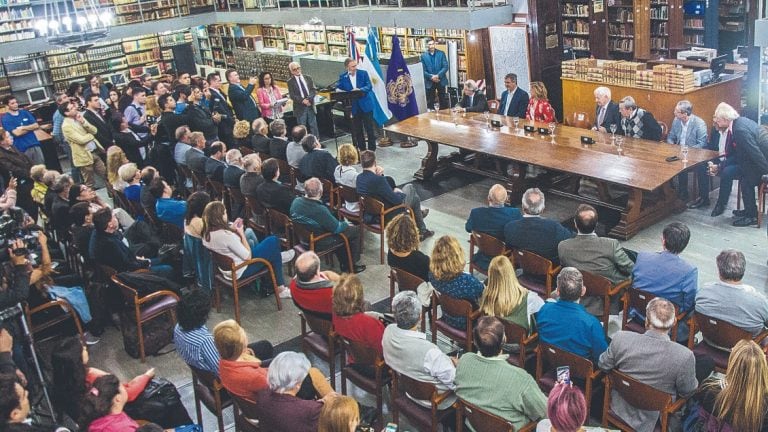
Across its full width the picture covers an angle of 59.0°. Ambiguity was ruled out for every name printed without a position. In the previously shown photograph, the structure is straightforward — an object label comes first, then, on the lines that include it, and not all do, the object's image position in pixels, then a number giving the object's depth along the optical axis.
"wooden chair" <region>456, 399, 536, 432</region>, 3.44
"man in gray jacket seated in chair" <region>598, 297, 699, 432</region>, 3.66
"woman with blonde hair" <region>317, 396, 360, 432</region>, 3.11
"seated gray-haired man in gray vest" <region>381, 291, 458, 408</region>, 3.86
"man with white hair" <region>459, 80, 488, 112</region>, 9.96
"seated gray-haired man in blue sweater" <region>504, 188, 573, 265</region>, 5.32
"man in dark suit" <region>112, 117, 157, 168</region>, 9.70
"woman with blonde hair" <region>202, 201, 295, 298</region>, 5.80
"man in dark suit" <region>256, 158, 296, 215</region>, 6.70
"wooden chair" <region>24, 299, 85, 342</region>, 5.44
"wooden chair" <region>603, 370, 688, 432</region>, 3.57
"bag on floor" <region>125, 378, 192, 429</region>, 4.08
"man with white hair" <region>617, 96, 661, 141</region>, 7.80
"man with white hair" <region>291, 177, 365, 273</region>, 6.27
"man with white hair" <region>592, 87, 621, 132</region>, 8.24
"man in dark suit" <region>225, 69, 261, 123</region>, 10.79
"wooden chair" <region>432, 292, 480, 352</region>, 4.66
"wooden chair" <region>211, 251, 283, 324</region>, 5.88
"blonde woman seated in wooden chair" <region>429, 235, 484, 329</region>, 4.67
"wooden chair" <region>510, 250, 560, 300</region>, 5.19
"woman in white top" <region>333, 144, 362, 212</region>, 7.15
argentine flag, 11.08
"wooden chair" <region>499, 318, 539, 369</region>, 4.35
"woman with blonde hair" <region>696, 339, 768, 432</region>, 3.23
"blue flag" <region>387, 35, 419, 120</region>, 11.47
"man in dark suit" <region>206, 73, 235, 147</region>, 10.49
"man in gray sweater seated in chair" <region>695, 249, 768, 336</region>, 4.10
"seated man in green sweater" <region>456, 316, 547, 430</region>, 3.54
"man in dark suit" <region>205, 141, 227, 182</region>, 7.74
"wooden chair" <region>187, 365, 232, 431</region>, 4.23
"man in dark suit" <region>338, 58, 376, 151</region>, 10.88
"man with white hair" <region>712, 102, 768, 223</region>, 6.80
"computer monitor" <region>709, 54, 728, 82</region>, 9.15
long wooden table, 6.78
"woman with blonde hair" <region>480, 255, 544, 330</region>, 4.35
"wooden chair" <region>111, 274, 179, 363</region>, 5.43
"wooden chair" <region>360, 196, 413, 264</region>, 6.75
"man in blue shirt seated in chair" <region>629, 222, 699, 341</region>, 4.54
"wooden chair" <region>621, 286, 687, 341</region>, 4.51
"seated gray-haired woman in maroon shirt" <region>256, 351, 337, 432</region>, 3.48
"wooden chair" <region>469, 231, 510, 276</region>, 5.56
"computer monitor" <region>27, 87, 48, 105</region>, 14.09
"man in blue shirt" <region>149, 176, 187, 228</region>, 6.77
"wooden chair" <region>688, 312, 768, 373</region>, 4.09
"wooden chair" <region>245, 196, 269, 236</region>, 7.04
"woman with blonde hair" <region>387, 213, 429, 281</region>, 5.09
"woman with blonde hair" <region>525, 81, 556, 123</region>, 8.84
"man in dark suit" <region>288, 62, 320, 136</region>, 10.95
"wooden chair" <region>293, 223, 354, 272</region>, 6.37
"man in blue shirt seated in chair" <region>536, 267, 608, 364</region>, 4.07
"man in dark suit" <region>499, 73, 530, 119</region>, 9.20
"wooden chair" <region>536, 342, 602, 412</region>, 3.90
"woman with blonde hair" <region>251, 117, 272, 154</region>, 8.79
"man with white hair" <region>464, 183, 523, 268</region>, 5.76
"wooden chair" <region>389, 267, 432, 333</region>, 5.05
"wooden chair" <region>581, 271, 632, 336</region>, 4.78
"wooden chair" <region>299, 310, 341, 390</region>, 4.67
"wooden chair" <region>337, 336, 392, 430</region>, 4.20
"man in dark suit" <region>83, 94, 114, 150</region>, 9.91
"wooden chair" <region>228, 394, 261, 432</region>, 3.89
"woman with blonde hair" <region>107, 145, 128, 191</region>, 8.23
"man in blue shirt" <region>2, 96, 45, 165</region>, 10.32
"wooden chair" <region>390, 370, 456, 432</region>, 3.86
